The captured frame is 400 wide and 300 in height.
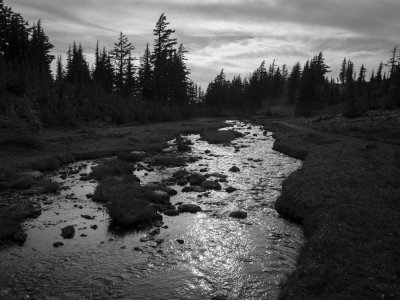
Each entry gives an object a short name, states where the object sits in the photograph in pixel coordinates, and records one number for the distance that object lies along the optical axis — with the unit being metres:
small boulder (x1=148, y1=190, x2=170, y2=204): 20.14
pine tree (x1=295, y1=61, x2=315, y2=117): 101.25
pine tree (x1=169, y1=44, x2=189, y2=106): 90.25
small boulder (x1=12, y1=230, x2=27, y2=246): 14.07
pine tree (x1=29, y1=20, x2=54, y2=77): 83.39
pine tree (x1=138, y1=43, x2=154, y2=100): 87.12
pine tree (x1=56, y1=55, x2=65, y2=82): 102.53
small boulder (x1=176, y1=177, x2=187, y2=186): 24.66
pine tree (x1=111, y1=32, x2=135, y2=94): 88.44
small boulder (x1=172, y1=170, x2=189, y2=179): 26.66
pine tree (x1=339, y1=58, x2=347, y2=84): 183.76
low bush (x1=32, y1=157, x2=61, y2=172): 26.06
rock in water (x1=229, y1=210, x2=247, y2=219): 18.25
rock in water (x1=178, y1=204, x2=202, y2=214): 18.92
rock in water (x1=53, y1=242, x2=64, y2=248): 13.98
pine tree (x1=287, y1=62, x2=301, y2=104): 139.12
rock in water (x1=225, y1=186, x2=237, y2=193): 23.11
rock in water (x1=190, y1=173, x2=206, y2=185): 24.72
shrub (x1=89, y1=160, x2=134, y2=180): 25.27
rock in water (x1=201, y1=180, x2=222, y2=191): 23.70
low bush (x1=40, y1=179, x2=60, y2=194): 21.00
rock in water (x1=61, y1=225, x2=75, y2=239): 14.97
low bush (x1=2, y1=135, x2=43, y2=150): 30.34
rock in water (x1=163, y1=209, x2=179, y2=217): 18.36
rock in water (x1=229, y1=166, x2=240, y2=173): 29.58
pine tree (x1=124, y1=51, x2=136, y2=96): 88.75
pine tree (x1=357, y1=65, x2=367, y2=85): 139.12
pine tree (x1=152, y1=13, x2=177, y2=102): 81.00
